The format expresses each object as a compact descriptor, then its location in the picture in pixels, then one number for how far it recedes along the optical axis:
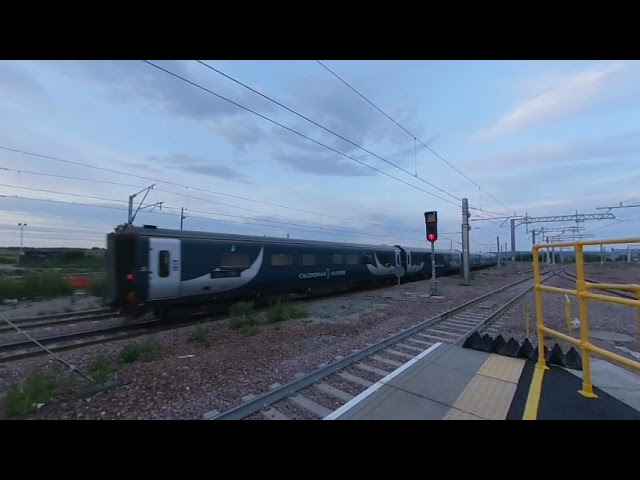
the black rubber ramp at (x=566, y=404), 2.95
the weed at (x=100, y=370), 4.37
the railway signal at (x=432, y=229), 14.50
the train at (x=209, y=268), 8.56
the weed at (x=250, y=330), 7.17
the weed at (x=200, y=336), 6.67
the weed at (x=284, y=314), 8.84
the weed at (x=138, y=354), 5.54
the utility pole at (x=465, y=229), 20.91
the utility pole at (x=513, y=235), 38.22
